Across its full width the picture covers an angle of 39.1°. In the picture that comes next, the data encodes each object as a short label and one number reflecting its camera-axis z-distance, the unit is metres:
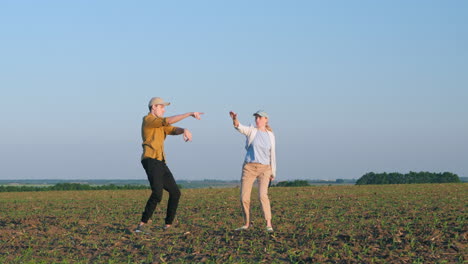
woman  12.30
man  12.36
